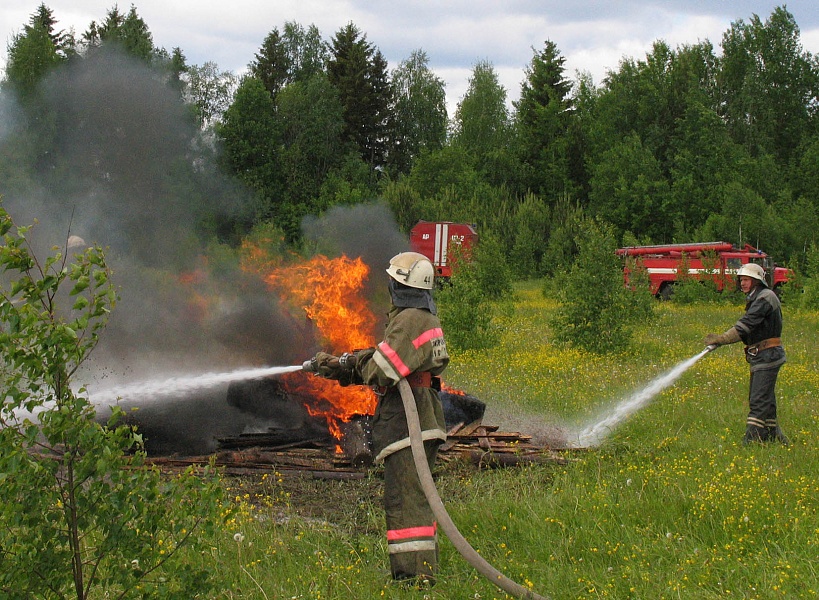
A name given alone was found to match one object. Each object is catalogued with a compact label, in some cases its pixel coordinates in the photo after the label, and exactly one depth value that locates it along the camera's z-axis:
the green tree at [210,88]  46.84
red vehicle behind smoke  28.75
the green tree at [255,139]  41.69
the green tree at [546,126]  50.62
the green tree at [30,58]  22.38
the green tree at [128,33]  28.13
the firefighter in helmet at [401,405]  4.51
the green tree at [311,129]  44.94
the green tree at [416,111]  53.44
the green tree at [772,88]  47.12
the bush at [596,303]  12.94
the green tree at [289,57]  51.46
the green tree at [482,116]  54.34
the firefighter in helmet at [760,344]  7.32
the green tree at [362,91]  50.16
